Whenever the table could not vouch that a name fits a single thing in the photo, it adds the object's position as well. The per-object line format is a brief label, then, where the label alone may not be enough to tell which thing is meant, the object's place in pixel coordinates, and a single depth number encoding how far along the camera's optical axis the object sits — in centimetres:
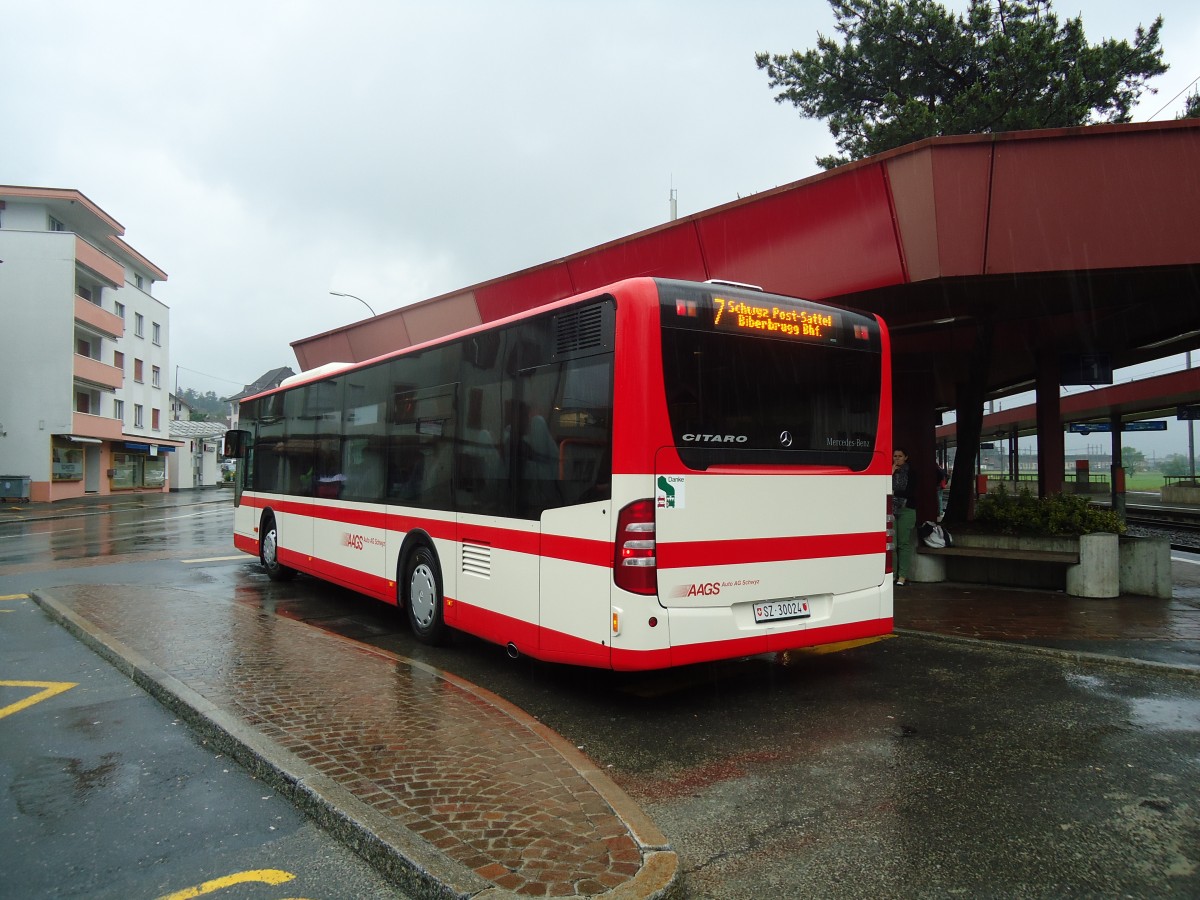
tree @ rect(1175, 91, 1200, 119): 2333
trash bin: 3938
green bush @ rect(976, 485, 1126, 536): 1044
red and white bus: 529
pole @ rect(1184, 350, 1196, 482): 4678
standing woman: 1091
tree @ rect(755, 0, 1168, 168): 1972
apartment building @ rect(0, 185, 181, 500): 4191
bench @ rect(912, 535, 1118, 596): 1004
